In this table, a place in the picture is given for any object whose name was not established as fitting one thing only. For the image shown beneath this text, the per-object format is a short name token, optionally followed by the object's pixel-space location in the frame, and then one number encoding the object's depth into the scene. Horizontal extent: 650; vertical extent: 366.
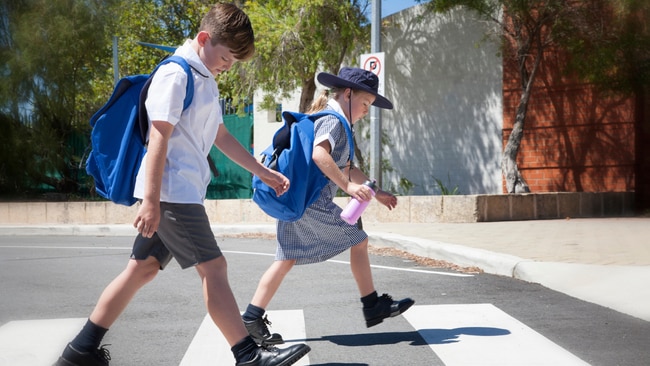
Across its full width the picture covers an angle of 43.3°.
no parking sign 13.05
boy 3.81
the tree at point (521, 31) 15.01
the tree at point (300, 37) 17.32
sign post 13.75
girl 5.00
